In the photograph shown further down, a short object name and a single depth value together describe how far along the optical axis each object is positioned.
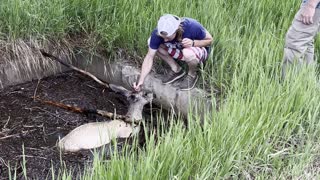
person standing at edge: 2.92
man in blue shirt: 3.11
